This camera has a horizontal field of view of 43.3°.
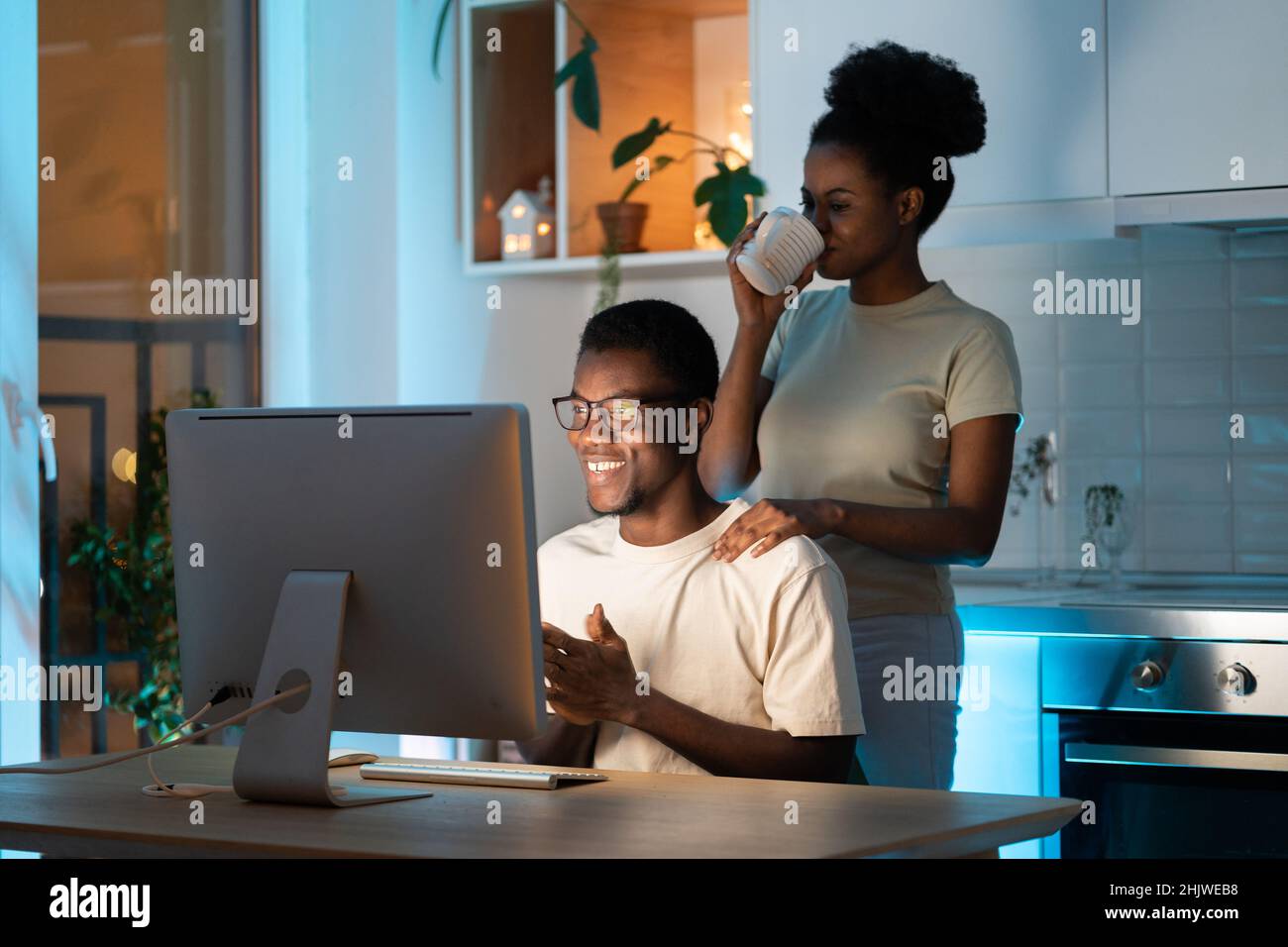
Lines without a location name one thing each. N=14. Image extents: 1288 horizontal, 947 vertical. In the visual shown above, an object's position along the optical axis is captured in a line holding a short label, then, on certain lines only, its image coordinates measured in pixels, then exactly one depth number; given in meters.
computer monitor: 1.47
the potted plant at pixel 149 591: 3.08
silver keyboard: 1.66
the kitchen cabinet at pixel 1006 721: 2.62
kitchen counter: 2.48
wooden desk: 1.35
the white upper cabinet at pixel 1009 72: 2.78
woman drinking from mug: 2.10
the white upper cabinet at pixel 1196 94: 2.65
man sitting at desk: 1.72
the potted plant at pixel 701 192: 3.18
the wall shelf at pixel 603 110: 3.44
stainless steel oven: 2.46
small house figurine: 3.46
